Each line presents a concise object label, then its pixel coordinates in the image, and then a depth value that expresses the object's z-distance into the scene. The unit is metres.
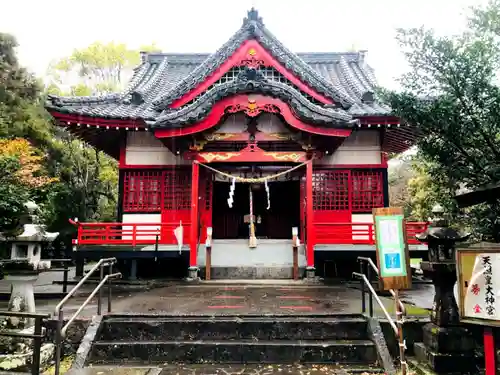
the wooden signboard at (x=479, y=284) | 4.30
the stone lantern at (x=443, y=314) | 5.24
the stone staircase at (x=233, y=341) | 5.61
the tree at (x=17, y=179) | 12.73
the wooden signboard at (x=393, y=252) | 5.18
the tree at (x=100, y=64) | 31.84
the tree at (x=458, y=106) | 5.39
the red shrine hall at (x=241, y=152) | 11.10
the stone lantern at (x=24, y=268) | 6.23
